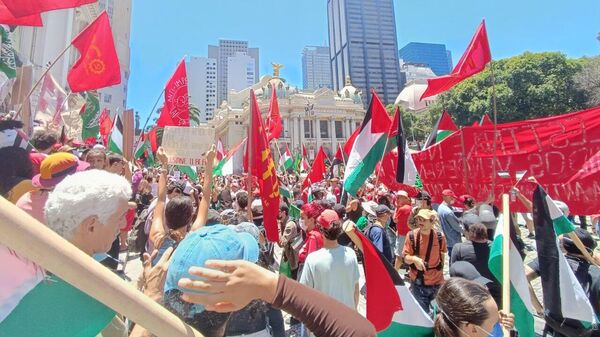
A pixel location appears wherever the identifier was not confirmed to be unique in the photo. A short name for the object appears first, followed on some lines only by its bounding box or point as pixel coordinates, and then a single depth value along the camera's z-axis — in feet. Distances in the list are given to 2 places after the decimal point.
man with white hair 3.87
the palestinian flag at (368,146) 16.69
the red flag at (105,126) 41.27
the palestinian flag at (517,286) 7.48
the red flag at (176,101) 20.77
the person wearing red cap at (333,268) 9.14
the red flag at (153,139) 54.19
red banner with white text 10.71
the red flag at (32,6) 11.86
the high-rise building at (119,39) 140.36
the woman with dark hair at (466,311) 5.11
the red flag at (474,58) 16.84
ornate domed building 210.18
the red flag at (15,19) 12.64
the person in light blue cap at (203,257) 3.27
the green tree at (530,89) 100.42
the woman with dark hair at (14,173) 7.89
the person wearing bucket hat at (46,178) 6.21
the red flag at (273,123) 32.29
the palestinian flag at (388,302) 6.30
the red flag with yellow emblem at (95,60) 17.69
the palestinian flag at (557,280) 7.52
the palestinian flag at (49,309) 2.54
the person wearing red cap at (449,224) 16.56
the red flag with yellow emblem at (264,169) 13.47
